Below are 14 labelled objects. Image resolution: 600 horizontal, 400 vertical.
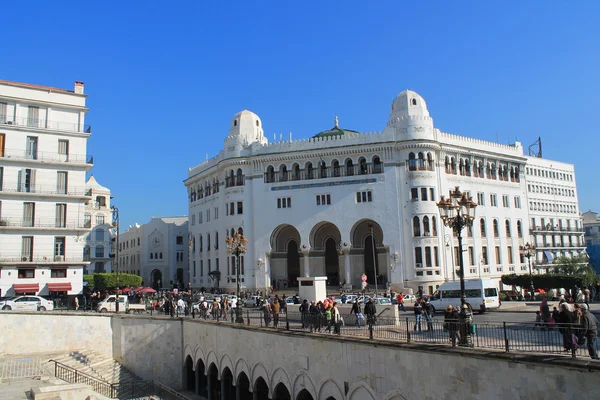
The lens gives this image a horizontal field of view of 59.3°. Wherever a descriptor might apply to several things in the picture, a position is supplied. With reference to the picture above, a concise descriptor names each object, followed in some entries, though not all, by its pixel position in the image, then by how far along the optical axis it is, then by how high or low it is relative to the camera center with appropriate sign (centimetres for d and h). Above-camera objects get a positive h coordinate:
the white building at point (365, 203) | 4994 +678
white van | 3017 -159
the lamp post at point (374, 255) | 4991 +149
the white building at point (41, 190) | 3750 +668
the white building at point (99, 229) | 6306 +620
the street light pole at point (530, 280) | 4192 -128
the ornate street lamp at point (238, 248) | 2523 +151
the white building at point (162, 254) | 7269 +342
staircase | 3088 -512
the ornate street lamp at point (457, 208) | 1828 +208
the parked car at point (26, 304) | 3366 -133
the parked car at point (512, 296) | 4066 -234
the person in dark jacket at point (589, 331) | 1160 -151
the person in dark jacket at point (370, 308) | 2092 -149
